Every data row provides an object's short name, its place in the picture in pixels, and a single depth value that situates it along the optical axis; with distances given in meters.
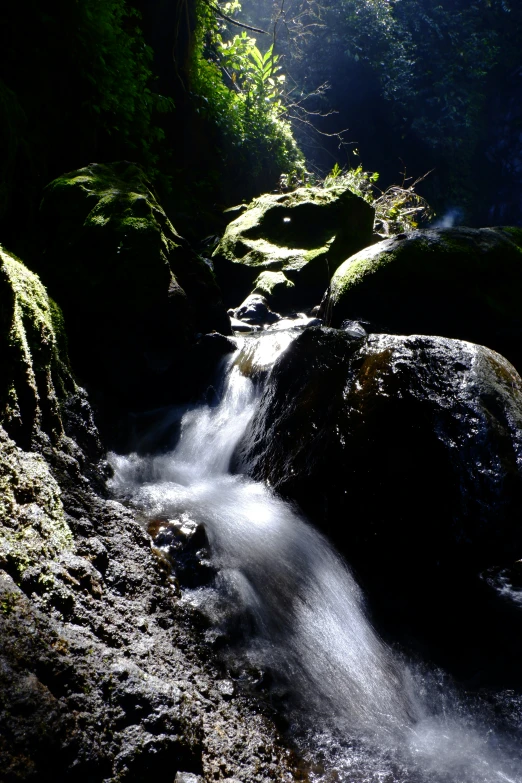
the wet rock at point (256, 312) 7.98
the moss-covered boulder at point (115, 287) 4.93
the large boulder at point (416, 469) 3.23
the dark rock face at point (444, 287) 6.03
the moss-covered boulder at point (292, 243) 8.85
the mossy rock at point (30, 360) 2.40
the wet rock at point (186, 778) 1.42
